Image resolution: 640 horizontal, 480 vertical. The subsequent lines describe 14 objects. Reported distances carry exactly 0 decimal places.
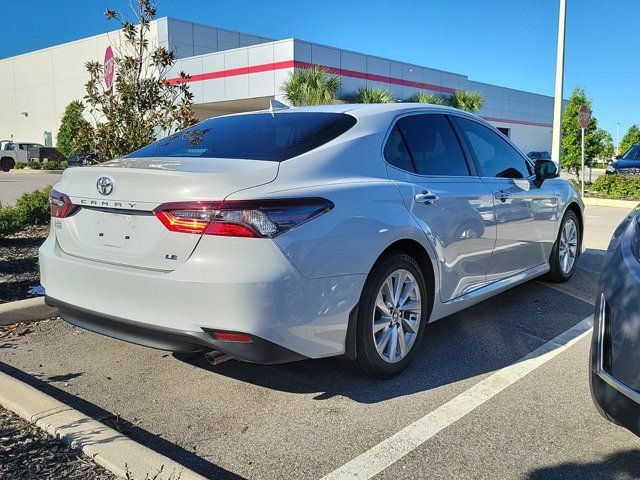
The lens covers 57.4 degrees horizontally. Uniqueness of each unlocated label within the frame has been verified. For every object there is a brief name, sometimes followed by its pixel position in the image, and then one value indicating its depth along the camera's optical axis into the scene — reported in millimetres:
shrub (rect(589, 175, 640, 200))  16391
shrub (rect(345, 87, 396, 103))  28672
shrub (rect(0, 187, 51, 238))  7641
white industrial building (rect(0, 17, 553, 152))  29828
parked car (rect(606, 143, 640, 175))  18830
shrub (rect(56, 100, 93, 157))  6523
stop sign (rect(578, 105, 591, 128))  16578
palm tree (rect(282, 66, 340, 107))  26488
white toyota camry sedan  2787
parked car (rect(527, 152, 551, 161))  31886
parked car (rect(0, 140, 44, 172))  37031
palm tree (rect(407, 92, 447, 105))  32594
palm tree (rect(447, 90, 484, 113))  37344
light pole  16219
